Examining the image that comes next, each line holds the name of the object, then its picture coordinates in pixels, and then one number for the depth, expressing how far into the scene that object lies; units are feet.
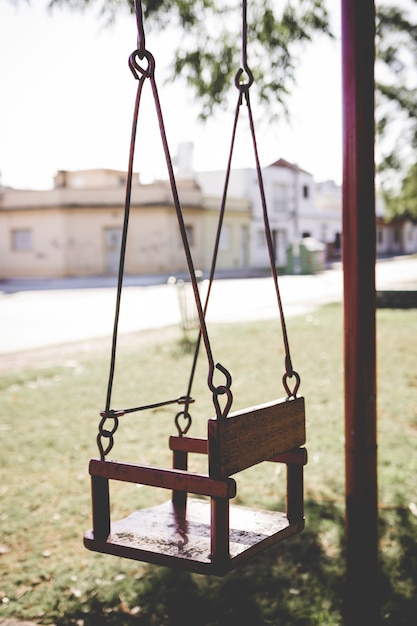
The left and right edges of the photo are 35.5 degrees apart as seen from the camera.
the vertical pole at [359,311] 6.88
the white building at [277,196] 108.37
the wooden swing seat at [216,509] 5.20
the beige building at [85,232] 86.28
